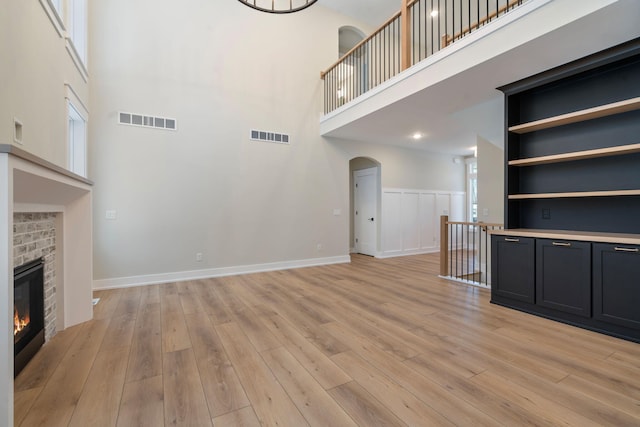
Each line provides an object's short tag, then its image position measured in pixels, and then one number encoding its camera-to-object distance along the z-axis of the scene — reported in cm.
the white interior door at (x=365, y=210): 677
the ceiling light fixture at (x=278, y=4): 525
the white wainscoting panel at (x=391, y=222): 661
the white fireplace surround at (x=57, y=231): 109
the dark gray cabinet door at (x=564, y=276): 259
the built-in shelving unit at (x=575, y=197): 247
